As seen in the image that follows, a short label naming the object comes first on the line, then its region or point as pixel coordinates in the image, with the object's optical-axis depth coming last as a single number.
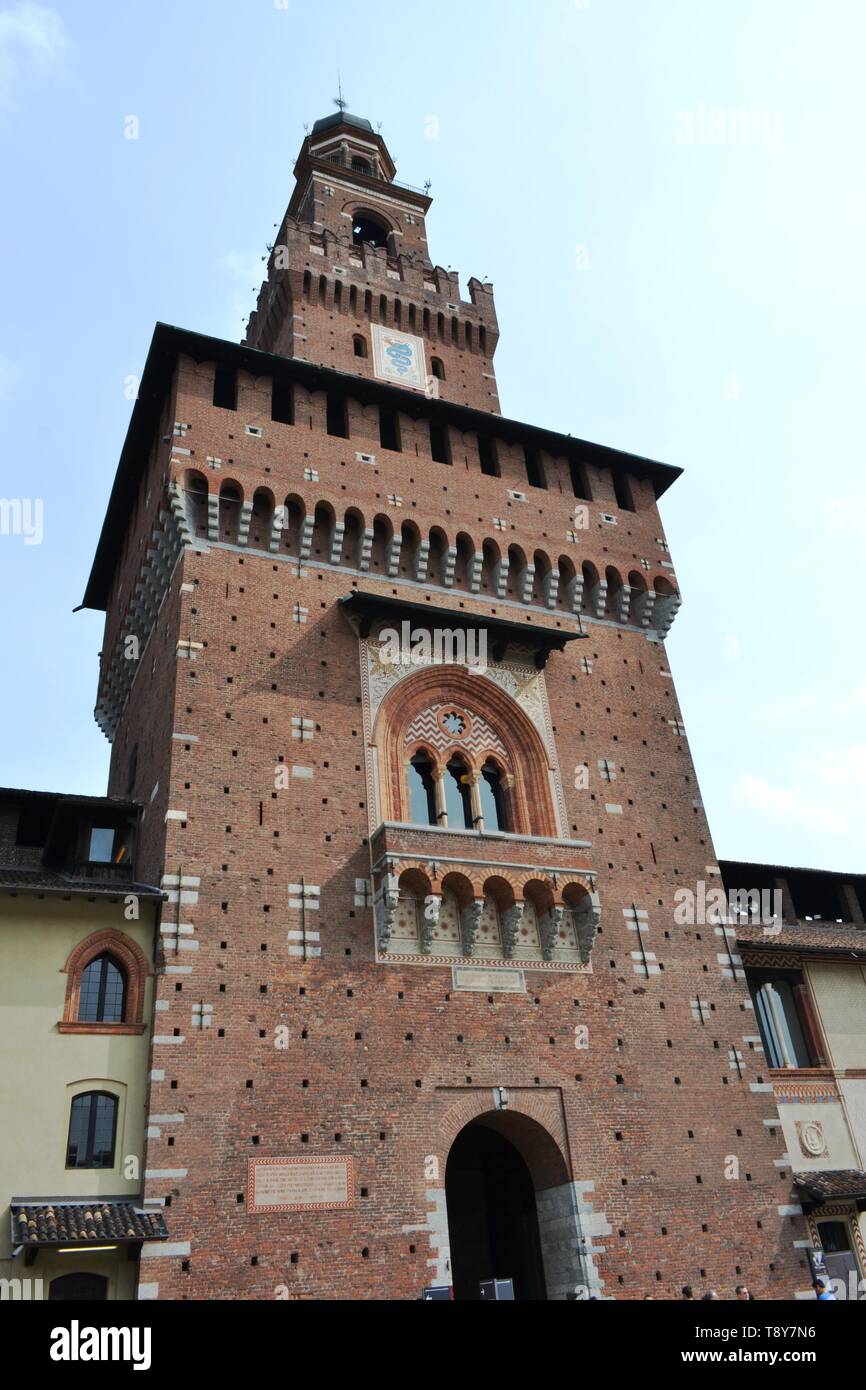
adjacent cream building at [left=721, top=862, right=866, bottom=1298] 18.44
